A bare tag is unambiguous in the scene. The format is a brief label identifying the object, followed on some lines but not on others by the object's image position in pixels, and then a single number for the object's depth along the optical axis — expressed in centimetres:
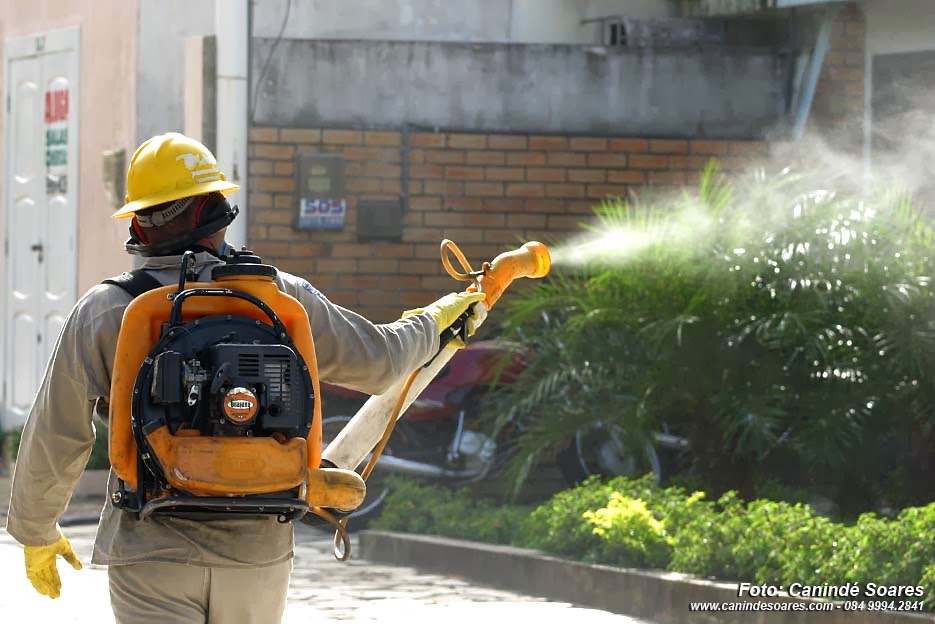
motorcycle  1582
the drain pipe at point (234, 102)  1746
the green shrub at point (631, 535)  1228
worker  605
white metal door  2196
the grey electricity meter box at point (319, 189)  1751
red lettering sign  2208
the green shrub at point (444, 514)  1405
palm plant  1349
